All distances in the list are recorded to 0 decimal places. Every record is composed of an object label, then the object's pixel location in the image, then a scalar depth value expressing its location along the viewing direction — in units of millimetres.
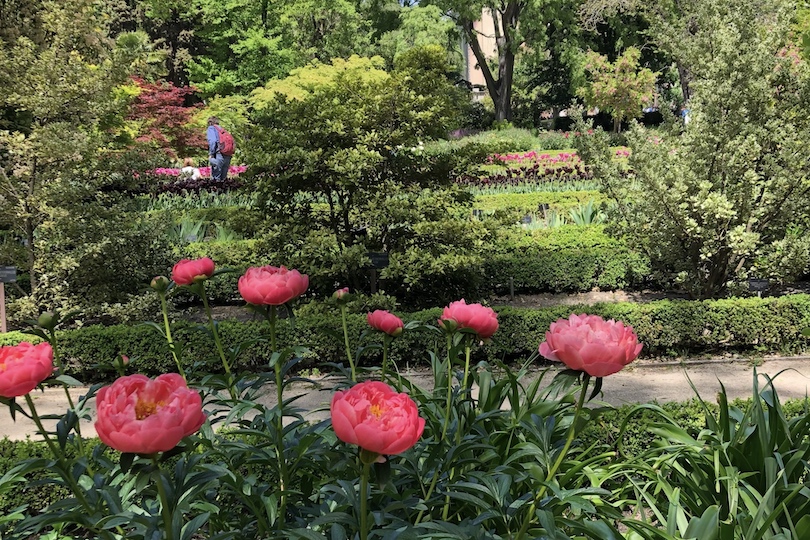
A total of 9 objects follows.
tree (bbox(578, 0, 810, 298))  5371
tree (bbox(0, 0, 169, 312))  5441
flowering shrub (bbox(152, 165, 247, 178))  14806
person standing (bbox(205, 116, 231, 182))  13508
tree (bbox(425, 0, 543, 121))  24594
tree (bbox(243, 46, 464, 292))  5637
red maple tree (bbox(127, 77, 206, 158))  15219
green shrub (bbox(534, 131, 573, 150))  24978
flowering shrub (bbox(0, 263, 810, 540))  1234
